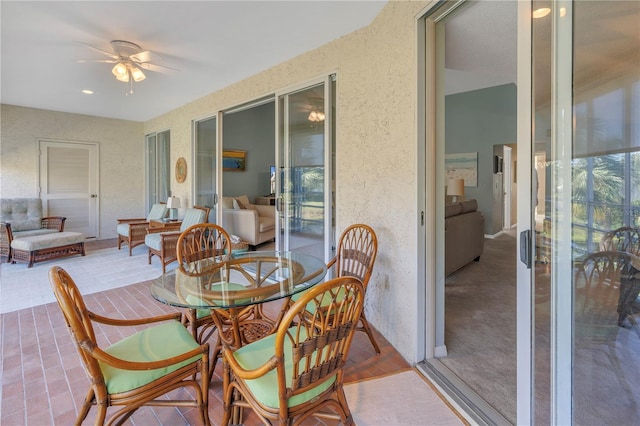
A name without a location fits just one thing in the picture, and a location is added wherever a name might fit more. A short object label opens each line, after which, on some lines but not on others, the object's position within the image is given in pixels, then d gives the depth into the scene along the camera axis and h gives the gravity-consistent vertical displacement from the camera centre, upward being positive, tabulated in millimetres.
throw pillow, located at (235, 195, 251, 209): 6428 +126
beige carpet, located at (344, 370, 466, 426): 1585 -1075
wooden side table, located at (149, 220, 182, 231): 5133 -292
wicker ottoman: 4555 -583
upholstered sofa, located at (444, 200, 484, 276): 3676 -368
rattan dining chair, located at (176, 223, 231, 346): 1939 -392
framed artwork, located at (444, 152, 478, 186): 6648 +852
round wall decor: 5620 +693
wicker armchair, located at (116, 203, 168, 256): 5223 -407
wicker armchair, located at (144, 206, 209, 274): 4172 -427
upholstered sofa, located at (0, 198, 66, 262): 4750 -230
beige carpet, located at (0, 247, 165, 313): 3352 -897
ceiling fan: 3078 +1585
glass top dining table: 1581 -456
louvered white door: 6031 +495
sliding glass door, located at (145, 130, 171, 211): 6324 +878
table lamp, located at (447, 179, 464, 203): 5504 +338
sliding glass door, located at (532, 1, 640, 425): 1058 +2
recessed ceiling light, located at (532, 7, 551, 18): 1183 +747
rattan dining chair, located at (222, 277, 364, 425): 1072 -645
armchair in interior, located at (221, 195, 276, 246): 5340 -307
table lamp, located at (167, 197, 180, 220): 5539 +78
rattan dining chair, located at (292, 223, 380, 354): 2164 -354
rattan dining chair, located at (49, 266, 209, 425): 1160 -664
